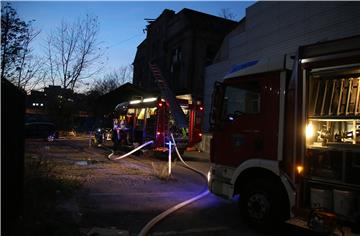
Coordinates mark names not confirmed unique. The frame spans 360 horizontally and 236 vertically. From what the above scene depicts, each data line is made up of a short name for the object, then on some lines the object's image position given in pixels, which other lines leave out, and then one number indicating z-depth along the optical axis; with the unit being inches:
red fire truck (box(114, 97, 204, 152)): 753.0
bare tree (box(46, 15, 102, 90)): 1525.6
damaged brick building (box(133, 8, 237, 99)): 1296.8
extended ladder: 740.8
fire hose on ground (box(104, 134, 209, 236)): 264.4
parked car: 1316.4
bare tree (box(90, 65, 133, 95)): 2546.3
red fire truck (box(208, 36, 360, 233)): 229.3
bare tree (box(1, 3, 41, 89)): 692.1
